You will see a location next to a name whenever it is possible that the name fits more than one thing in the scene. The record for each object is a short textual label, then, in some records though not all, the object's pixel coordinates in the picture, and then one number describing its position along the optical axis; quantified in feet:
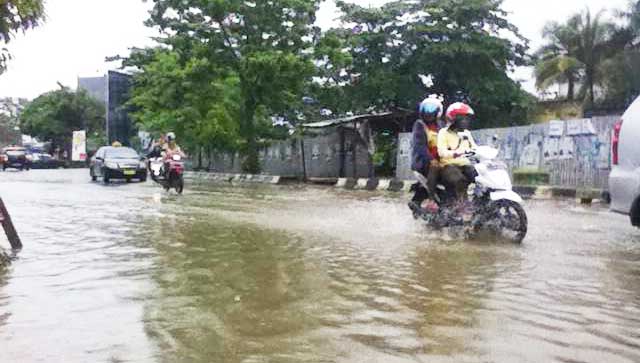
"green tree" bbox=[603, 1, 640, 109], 118.83
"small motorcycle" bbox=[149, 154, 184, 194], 61.46
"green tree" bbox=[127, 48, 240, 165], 107.34
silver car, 26.68
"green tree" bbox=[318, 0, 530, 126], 110.83
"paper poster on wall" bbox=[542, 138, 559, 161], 64.95
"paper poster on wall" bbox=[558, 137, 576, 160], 62.95
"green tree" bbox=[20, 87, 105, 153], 217.97
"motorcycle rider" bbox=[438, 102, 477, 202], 29.73
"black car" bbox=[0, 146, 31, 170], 157.07
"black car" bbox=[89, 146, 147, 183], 85.56
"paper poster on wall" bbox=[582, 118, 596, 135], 60.54
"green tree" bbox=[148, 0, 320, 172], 101.35
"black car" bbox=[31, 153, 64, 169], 178.81
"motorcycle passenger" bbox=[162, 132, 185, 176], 61.74
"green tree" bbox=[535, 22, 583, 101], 124.36
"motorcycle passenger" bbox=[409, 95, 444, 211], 30.40
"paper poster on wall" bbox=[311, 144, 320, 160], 110.31
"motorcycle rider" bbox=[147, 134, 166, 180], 65.86
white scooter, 27.94
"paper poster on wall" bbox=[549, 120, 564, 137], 64.28
